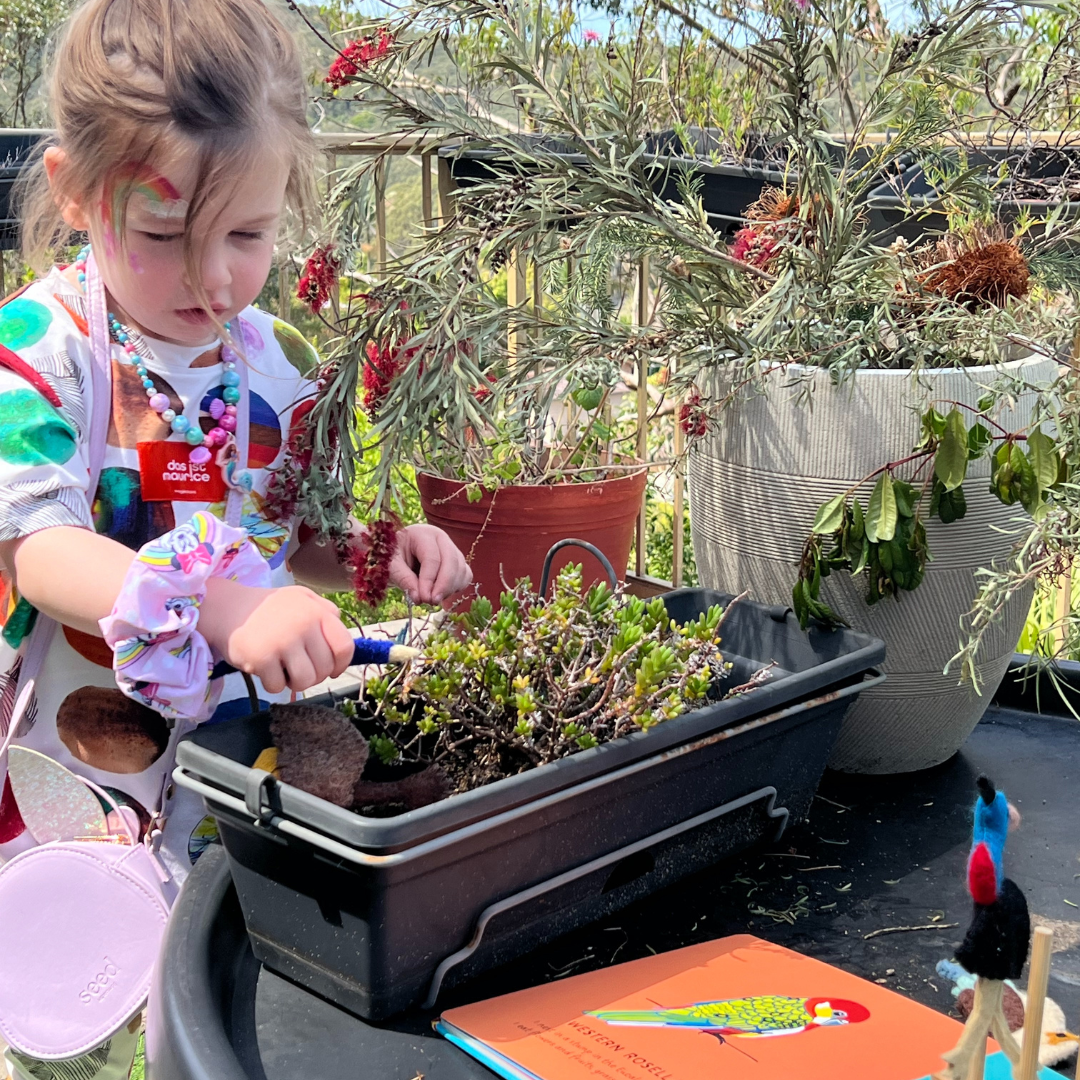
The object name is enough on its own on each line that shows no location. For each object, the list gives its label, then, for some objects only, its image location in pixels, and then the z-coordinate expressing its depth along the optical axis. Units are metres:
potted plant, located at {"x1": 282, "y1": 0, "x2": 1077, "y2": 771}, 1.12
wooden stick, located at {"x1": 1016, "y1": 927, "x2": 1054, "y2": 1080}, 0.50
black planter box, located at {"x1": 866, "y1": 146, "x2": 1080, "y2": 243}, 1.55
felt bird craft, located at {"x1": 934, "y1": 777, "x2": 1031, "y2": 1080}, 0.54
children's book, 0.69
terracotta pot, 2.18
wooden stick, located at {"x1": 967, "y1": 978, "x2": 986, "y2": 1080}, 0.55
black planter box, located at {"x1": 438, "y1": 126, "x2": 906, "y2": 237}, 2.11
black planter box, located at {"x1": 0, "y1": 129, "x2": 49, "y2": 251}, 1.67
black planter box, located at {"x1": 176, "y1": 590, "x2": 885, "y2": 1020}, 0.72
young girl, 0.98
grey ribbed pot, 1.14
